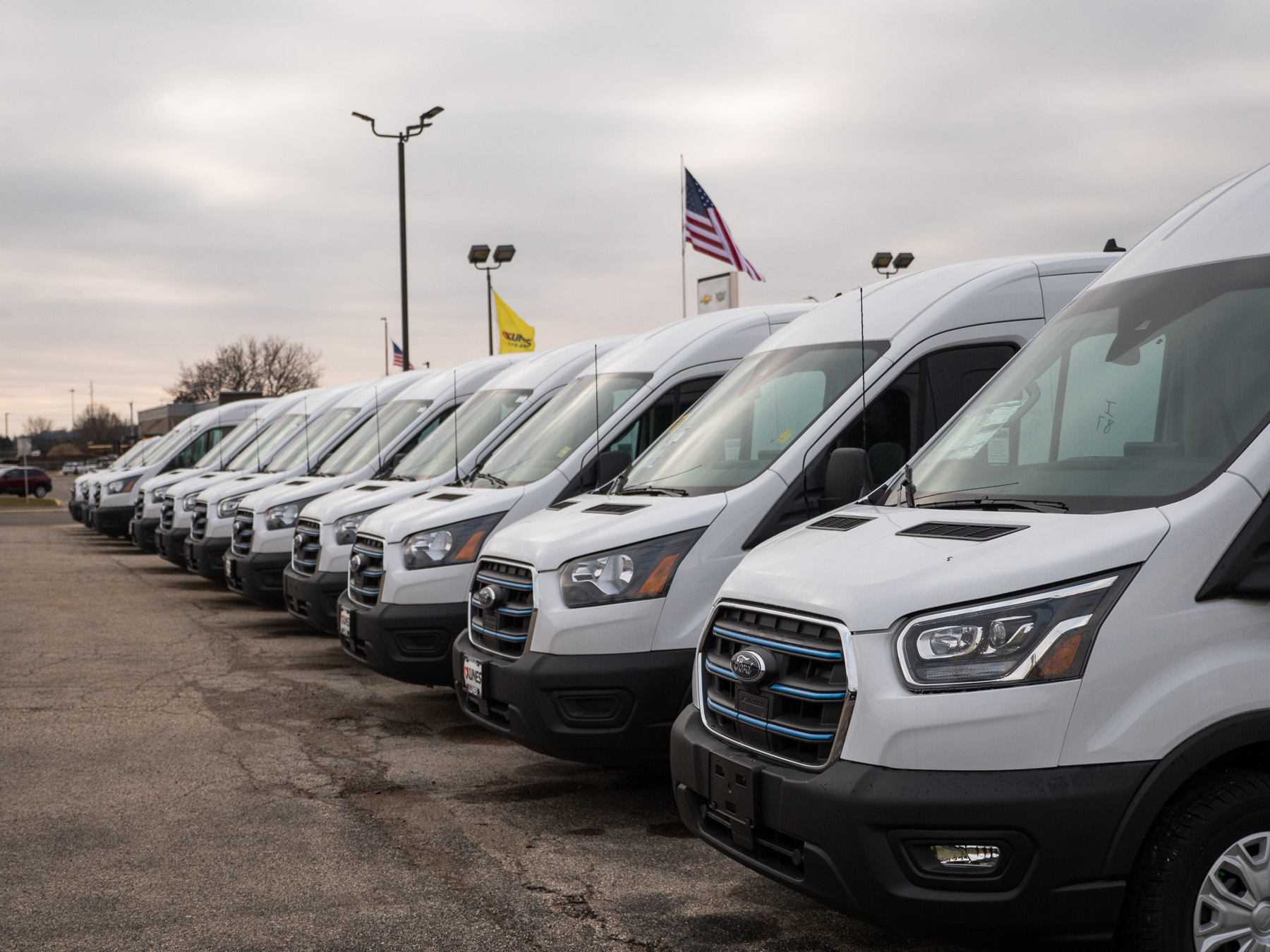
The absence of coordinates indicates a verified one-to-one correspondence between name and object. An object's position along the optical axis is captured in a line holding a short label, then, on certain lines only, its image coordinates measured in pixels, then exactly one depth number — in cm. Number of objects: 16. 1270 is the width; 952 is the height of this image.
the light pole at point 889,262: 2572
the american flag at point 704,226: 1870
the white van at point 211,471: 1645
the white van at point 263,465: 1405
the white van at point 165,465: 2250
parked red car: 6419
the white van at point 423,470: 948
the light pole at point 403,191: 2314
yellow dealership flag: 2517
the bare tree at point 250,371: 8612
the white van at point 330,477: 1157
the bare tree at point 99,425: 13729
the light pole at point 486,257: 2489
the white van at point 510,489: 750
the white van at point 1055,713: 329
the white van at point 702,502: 559
